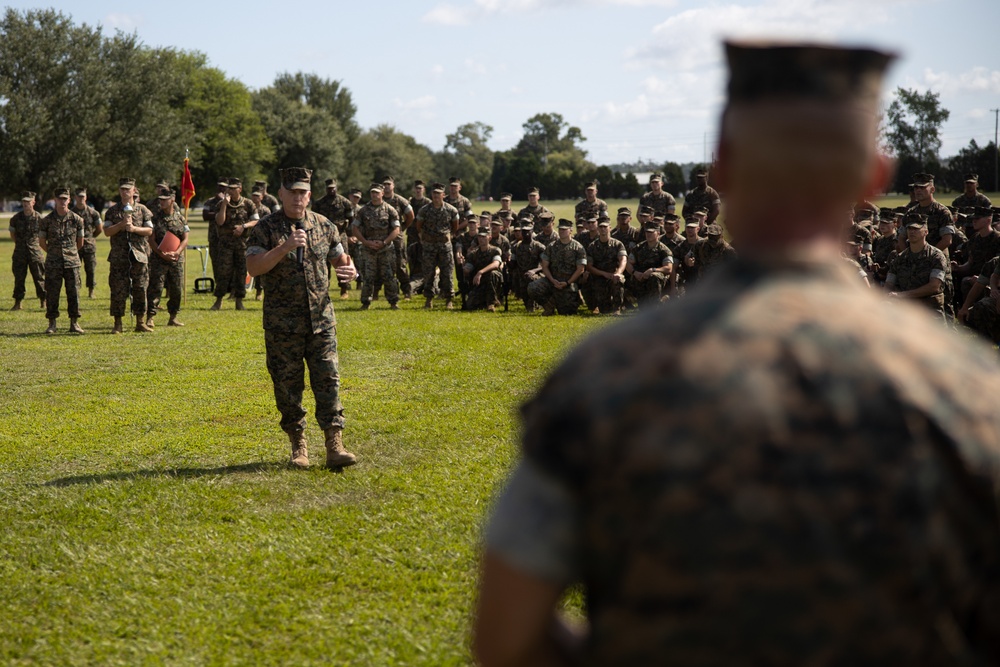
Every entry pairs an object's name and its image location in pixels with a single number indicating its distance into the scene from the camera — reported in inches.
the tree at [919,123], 3836.4
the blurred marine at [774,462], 61.5
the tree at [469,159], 5414.9
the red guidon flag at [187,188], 759.1
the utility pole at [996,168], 2989.7
